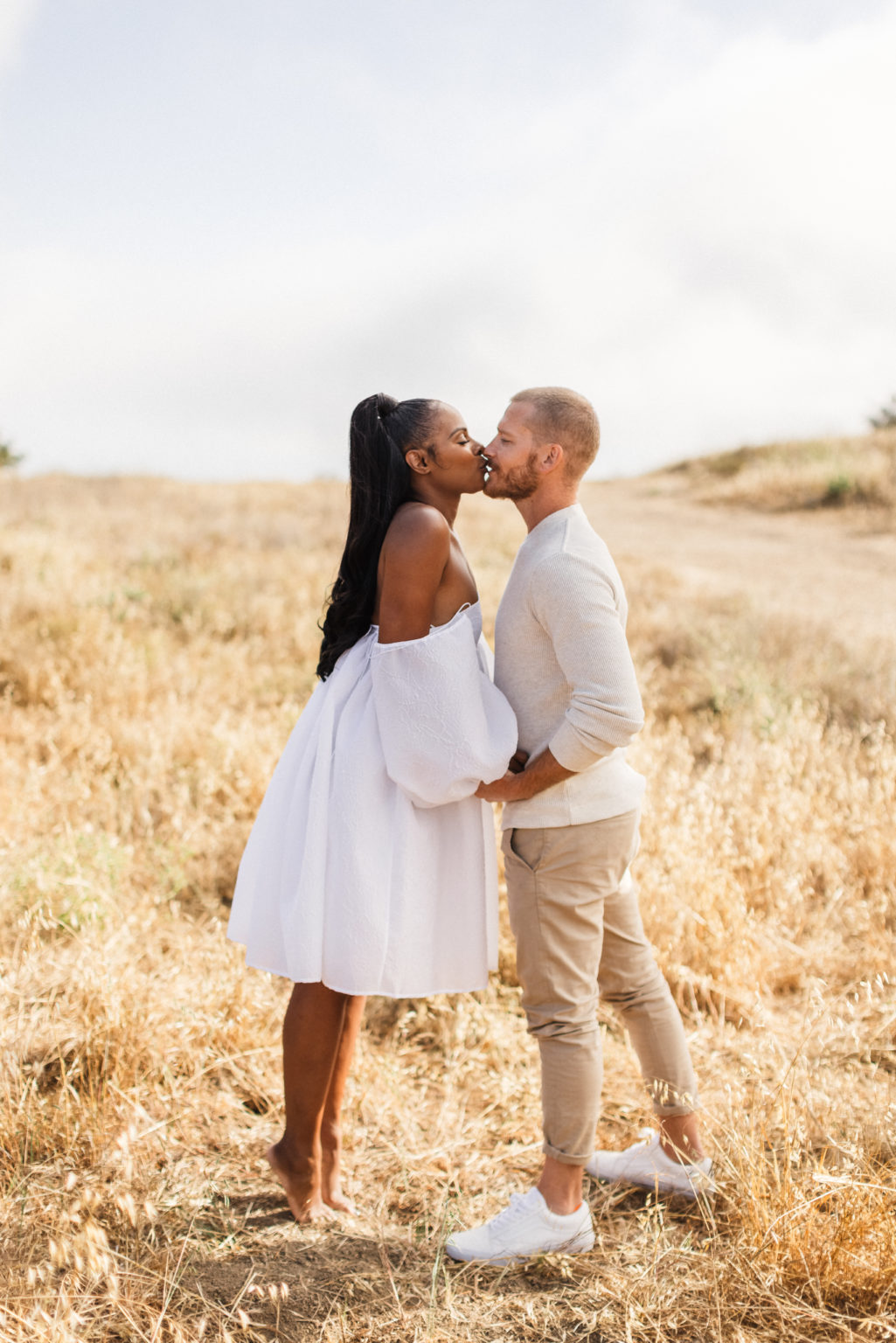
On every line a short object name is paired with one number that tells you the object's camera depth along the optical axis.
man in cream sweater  2.05
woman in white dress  2.13
